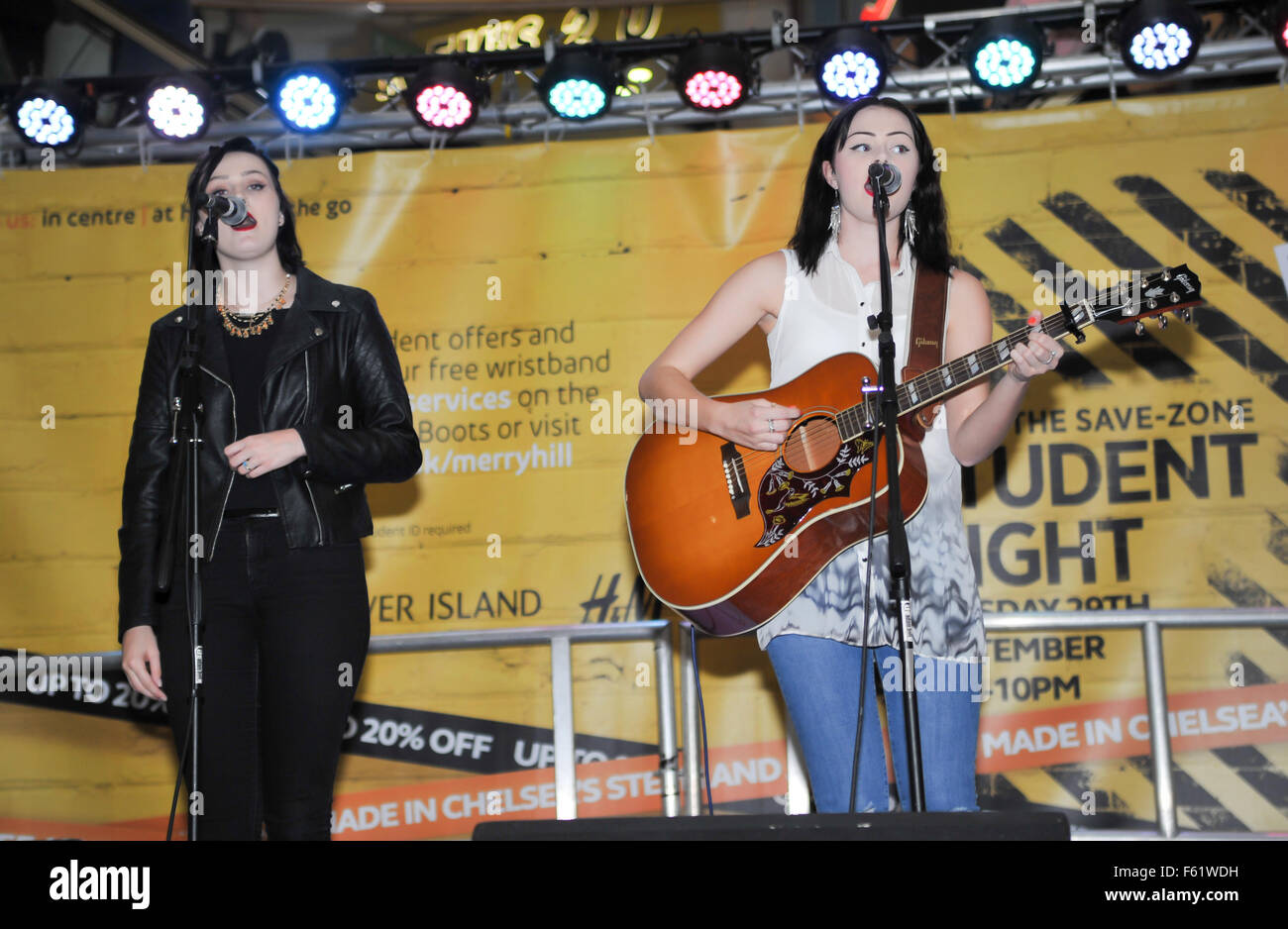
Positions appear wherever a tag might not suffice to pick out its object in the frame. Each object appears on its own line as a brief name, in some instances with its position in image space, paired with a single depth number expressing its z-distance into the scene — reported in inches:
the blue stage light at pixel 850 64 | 173.9
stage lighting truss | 172.4
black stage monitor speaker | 55.6
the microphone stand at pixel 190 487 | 88.9
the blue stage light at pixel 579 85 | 176.7
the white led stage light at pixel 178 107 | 183.3
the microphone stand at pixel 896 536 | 81.5
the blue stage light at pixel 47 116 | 182.9
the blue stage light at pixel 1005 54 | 170.1
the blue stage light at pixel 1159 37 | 167.0
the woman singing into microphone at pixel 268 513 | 96.1
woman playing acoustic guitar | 91.4
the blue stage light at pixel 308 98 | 181.6
